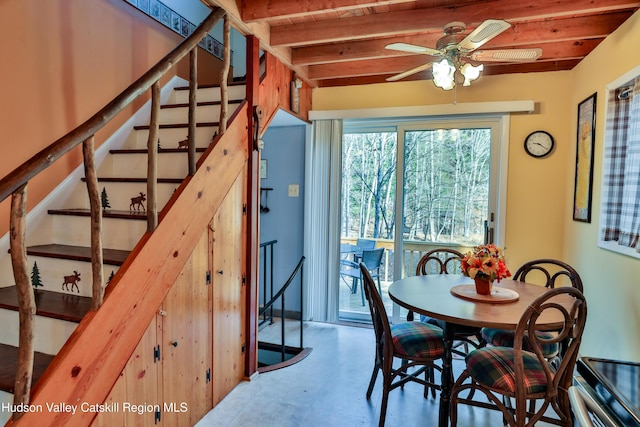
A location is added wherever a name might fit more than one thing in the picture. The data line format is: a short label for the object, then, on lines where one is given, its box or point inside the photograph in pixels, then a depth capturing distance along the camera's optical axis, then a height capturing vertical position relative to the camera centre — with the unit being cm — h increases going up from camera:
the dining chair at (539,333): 223 -88
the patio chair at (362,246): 391 -54
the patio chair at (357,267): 372 -77
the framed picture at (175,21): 329 +157
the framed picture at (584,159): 271 +33
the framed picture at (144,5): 291 +151
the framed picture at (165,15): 315 +156
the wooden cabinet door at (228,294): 233 -68
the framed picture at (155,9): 302 +155
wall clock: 326 +52
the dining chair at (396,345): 209 -87
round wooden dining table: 176 -58
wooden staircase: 166 -20
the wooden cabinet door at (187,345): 193 -86
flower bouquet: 206 -39
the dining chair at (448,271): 222 -73
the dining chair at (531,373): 163 -85
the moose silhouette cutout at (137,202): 226 -7
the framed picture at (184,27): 341 +157
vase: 211 -50
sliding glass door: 352 +8
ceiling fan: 201 +85
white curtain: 381 -20
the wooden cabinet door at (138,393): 162 -95
